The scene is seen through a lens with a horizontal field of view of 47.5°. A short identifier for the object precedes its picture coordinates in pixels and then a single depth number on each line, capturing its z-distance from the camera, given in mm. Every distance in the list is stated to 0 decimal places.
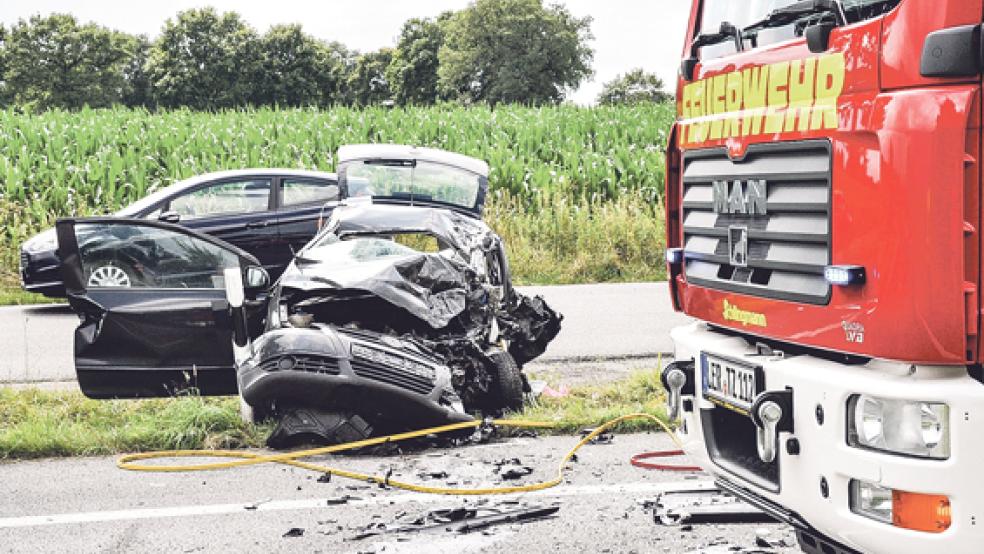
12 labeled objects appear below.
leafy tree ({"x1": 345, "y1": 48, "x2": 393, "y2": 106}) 119812
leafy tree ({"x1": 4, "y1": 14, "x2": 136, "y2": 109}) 96500
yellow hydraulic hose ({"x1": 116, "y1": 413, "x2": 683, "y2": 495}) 5809
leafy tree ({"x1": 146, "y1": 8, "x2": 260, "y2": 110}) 96938
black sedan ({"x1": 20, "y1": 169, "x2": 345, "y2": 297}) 12859
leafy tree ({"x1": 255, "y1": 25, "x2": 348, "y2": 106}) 97125
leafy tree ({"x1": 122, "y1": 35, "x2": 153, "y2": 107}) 107000
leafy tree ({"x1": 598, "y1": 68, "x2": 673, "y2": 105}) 99656
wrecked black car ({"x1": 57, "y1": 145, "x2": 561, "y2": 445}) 6410
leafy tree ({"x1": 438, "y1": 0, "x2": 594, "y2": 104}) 104062
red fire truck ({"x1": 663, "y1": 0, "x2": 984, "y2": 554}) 3039
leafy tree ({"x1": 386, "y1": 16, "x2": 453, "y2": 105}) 112500
